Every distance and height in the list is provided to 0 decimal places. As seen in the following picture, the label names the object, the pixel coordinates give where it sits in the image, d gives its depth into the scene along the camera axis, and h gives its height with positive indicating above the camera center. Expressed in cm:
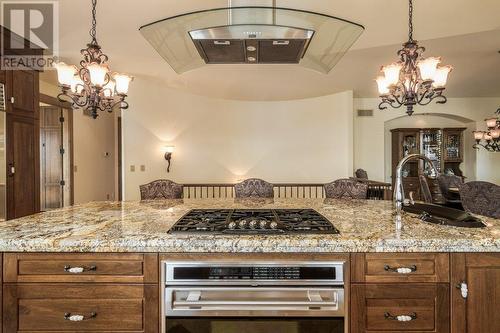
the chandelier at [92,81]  248 +80
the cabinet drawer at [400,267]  131 -47
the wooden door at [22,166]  351 -1
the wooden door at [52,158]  588 +15
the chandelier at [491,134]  504 +56
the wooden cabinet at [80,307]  131 -66
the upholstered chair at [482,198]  276 -35
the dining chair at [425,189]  409 -37
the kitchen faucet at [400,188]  182 -16
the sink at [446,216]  151 -30
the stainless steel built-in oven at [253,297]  129 -61
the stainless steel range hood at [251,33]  165 +82
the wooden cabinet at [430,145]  666 +44
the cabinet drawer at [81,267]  131 -47
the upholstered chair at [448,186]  462 -36
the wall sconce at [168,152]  566 +26
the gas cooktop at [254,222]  141 -32
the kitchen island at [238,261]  131 -52
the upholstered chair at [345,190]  281 -26
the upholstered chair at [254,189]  304 -26
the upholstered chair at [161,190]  296 -27
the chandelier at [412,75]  265 +88
